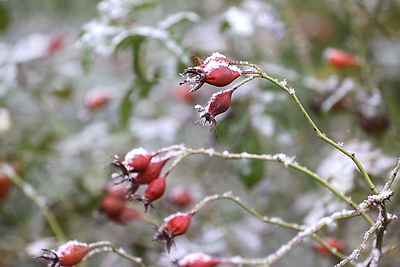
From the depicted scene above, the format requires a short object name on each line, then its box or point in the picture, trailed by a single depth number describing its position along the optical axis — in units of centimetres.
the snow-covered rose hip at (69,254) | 113
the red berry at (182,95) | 177
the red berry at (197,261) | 114
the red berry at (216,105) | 110
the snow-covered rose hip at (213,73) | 109
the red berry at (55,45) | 170
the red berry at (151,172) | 114
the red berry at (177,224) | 114
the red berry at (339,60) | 135
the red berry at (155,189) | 114
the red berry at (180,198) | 139
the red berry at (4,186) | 137
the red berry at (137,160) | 113
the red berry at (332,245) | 124
